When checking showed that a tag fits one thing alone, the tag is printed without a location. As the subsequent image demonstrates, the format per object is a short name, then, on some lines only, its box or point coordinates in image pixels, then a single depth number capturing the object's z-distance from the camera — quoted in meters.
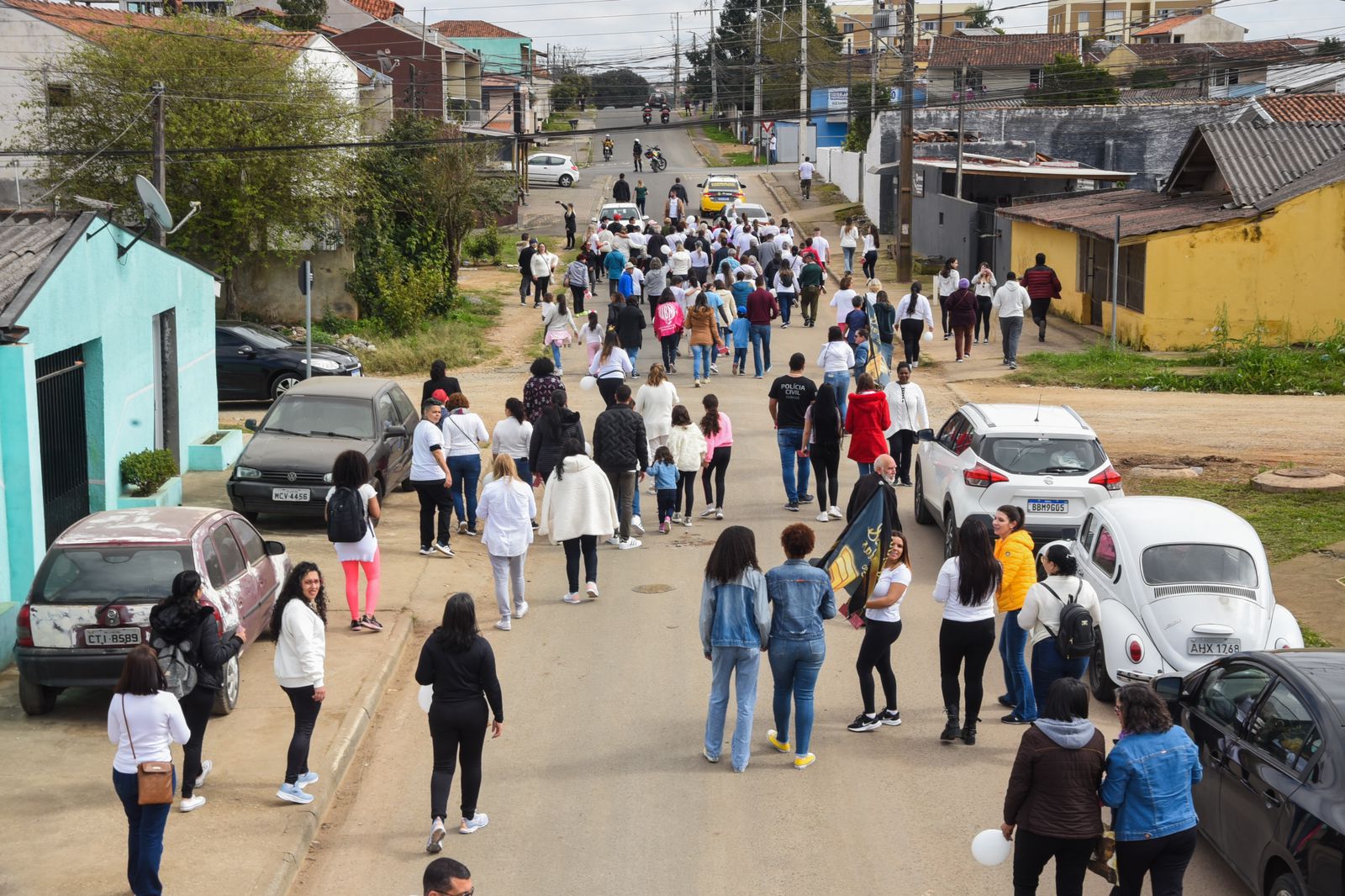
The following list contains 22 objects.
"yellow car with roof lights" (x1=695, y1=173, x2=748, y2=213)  49.64
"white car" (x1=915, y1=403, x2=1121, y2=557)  13.45
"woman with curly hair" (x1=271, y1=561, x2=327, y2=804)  8.48
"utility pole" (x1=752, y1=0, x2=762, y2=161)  80.50
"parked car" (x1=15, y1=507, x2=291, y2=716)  9.82
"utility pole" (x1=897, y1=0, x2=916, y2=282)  35.31
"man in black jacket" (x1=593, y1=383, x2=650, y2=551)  14.49
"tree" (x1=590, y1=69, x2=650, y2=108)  117.88
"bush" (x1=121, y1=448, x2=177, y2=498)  15.66
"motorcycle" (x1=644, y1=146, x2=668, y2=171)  67.31
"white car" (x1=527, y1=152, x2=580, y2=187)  61.59
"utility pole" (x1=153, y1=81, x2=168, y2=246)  22.27
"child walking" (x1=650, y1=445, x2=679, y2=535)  15.20
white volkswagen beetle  9.96
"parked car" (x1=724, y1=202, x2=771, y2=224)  41.62
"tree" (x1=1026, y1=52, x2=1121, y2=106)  66.62
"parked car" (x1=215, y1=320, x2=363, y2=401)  24.44
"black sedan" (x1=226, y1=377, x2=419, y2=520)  15.71
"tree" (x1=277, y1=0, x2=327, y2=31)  62.25
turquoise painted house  12.12
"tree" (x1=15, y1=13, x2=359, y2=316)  27.86
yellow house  27.09
